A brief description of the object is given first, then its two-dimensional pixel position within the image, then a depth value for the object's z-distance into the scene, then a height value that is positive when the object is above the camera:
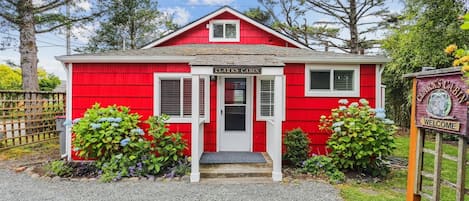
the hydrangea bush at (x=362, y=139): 5.39 -0.86
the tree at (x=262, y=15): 18.80 +5.68
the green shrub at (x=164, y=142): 5.66 -0.99
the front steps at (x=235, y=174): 5.32 -1.56
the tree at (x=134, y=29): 16.59 +4.44
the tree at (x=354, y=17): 15.21 +4.64
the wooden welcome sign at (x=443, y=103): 2.63 -0.06
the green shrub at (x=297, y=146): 5.94 -1.09
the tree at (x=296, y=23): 16.61 +4.77
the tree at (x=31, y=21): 9.66 +2.79
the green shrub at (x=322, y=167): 5.46 -1.48
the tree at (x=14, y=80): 22.38 +1.28
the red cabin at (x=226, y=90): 6.28 +0.14
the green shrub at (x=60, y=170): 5.51 -1.54
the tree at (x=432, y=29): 6.41 +1.73
